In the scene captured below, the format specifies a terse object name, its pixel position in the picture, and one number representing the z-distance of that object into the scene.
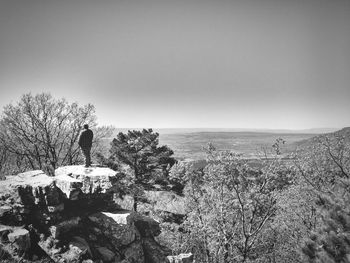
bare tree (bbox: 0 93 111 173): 28.83
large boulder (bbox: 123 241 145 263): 17.09
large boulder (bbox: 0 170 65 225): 15.01
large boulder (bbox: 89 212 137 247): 17.12
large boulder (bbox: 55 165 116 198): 17.22
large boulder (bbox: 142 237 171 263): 18.25
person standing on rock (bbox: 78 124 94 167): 19.00
